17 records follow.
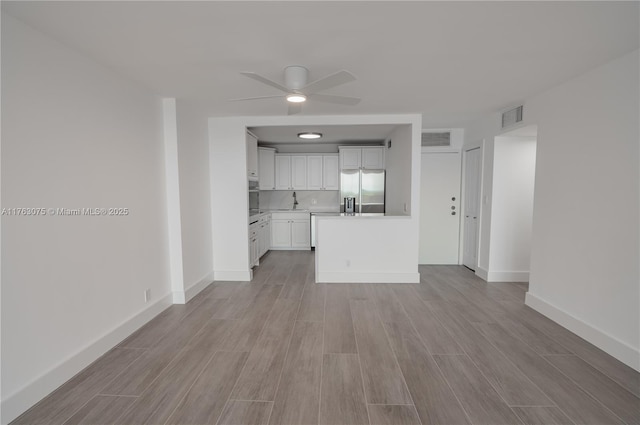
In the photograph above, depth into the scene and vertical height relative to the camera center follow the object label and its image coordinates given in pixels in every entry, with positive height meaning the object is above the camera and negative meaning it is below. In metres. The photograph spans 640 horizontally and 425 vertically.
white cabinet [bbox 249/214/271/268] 5.06 -0.96
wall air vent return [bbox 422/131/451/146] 5.20 +0.91
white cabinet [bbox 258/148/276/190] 6.78 +0.51
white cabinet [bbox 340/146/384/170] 6.51 +0.71
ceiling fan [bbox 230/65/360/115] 2.23 +0.88
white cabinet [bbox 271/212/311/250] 6.76 -0.96
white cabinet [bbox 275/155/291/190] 6.91 +0.49
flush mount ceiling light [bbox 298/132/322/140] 5.46 +1.03
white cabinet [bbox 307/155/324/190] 6.90 +0.42
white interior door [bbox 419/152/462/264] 5.25 -0.35
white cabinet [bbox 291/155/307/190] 6.91 +0.44
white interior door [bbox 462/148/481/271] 4.79 -0.30
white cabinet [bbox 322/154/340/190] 6.87 +0.42
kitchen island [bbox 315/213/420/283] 4.40 -0.92
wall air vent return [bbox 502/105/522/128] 3.67 +0.96
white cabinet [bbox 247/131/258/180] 4.82 +0.57
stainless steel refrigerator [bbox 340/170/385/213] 6.35 +0.03
